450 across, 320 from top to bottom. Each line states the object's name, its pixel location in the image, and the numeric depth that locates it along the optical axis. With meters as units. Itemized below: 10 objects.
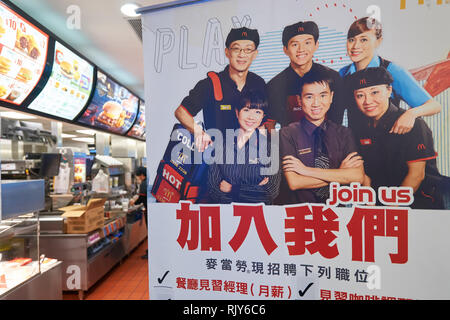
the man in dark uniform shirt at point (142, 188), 5.44
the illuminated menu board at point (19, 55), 2.54
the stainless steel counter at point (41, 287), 2.17
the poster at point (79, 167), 4.94
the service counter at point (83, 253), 3.67
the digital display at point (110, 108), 4.42
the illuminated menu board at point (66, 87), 3.32
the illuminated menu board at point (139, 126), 6.42
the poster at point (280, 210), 1.48
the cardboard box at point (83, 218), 3.66
